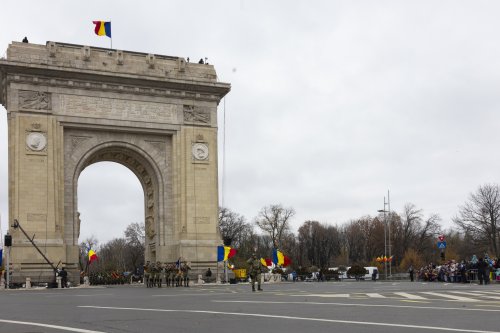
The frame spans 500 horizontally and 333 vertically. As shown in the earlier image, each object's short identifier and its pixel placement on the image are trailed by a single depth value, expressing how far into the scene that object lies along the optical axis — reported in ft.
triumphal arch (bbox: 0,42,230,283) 145.38
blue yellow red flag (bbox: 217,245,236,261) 151.23
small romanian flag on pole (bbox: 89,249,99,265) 179.83
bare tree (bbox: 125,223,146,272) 392.68
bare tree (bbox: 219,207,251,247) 343.59
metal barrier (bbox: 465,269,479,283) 132.46
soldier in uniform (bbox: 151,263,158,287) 136.56
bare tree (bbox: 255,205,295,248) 393.45
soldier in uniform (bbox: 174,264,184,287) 139.85
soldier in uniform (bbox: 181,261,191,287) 139.03
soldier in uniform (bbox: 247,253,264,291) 91.09
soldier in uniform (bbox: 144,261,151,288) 135.95
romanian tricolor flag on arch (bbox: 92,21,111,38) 161.68
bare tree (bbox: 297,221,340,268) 401.49
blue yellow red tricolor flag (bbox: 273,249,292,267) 166.71
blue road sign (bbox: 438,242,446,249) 136.68
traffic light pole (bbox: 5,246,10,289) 135.44
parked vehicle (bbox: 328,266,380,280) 261.48
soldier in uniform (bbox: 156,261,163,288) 136.56
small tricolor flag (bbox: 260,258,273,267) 189.08
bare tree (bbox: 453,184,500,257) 265.54
